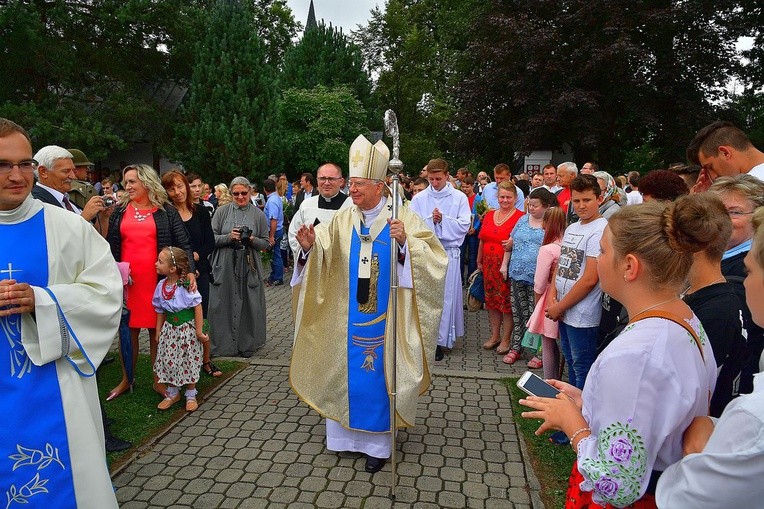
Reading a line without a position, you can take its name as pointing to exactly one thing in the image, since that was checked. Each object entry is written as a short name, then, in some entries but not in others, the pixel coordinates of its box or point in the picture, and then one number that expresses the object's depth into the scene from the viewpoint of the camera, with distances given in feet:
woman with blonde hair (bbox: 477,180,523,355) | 21.88
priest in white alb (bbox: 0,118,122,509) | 7.80
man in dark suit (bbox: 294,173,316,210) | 37.50
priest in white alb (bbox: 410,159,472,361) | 21.72
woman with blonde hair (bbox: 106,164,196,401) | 15.60
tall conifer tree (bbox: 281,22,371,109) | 89.25
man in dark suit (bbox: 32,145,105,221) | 13.30
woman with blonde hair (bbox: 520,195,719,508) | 5.38
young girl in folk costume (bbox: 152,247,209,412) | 15.50
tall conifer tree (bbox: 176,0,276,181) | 61.00
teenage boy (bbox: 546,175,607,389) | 13.56
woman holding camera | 20.67
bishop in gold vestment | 12.85
